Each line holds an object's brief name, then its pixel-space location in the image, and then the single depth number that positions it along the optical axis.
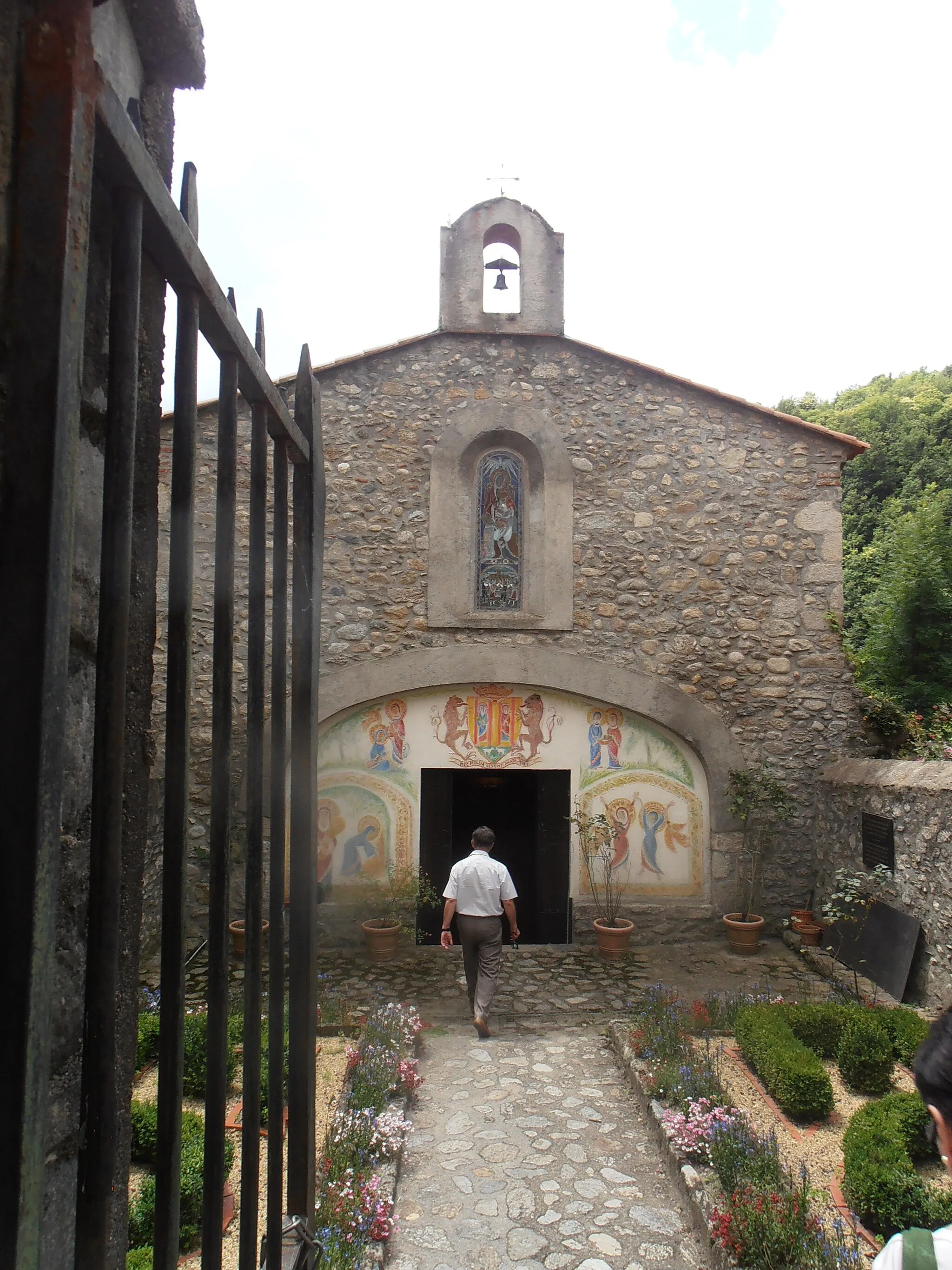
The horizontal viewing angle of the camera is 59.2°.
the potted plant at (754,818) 8.69
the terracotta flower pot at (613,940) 8.48
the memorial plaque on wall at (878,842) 7.47
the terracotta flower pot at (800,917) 8.65
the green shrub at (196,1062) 5.09
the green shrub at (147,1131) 4.16
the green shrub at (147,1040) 5.34
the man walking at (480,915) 6.55
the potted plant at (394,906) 8.38
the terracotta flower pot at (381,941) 8.37
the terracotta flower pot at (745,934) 8.45
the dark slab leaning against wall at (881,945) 6.91
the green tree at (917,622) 11.99
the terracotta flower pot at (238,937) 7.81
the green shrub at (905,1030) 5.56
